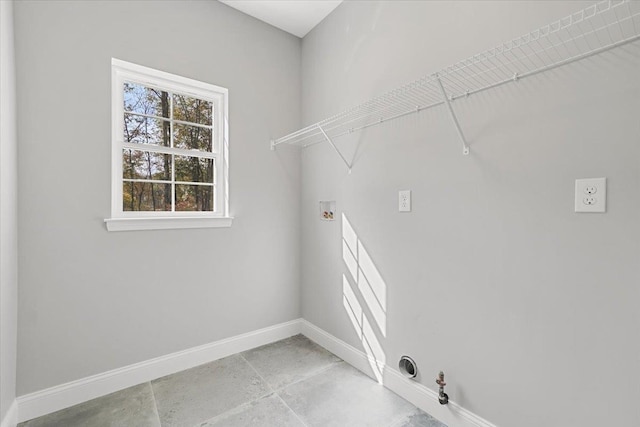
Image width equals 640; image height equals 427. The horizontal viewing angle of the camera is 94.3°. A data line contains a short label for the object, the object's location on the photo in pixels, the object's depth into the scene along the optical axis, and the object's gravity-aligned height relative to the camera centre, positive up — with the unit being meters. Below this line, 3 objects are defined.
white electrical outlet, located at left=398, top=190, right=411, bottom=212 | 1.73 +0.03
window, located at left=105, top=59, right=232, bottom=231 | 1.91 +0.38
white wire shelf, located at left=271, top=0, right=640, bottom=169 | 1.04 +0.62
